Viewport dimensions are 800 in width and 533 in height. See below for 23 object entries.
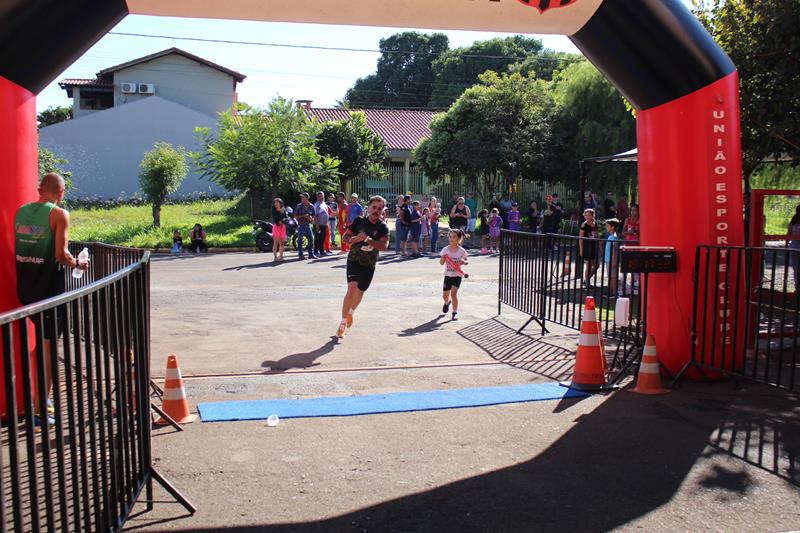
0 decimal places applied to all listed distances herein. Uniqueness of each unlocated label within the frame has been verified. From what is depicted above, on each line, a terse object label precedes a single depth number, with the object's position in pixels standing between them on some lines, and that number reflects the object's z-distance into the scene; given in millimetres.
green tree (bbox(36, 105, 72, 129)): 54844
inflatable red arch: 5973
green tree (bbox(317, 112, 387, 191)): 33000
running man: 9375
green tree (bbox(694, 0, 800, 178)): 9078
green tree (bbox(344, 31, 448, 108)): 74938
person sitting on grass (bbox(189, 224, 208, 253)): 22219
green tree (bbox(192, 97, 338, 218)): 26281
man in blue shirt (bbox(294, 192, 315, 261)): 20062
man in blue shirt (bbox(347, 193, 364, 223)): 20547
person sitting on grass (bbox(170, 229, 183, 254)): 22297
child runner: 11297
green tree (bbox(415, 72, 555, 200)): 30062
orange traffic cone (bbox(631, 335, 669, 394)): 7035
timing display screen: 7277
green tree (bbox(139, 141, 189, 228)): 25281
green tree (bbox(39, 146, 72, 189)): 24609
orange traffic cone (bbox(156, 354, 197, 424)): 6066
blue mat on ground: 6336
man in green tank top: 5734
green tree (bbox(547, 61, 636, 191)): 29384
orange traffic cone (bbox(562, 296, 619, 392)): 7152
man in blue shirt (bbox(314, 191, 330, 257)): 20188
